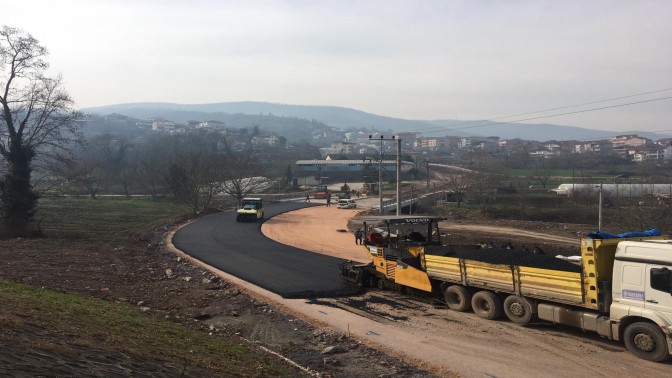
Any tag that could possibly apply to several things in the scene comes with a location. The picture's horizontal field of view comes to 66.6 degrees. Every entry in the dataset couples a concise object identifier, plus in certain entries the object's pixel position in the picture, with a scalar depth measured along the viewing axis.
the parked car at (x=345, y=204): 63.78
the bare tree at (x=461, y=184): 67.06
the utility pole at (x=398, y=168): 36.38
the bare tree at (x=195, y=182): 51.34
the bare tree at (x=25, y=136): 31.88
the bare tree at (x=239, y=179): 63.92
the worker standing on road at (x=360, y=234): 19.88
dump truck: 11.30
